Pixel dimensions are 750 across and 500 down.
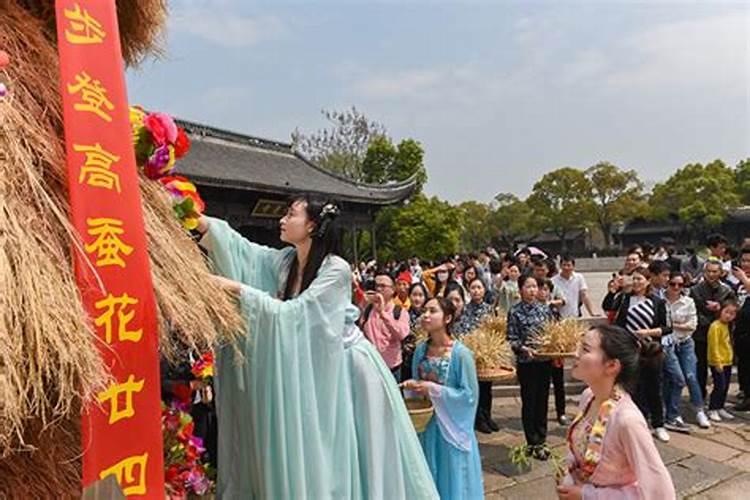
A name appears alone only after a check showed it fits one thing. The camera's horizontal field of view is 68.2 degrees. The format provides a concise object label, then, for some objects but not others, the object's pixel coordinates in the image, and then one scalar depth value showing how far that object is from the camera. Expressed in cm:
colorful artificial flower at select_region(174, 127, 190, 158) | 181
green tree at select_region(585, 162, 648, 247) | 3641
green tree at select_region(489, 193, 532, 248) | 4581
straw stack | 113
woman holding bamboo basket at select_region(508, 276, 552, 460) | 462
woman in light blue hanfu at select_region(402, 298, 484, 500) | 323
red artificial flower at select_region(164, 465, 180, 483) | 191
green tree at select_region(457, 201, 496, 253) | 4922
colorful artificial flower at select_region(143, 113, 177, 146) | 172
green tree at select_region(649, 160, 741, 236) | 3322
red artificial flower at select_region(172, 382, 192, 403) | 225
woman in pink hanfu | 191
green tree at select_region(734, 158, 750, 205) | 3528
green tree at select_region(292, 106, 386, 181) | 3016
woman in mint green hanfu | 203
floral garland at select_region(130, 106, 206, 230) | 172
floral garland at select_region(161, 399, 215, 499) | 194
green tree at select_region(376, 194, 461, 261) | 2516
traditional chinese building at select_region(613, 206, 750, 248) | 3378
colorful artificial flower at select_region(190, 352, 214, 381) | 240
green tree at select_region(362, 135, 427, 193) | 2734
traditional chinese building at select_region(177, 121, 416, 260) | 1184
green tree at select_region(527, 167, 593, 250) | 3712
